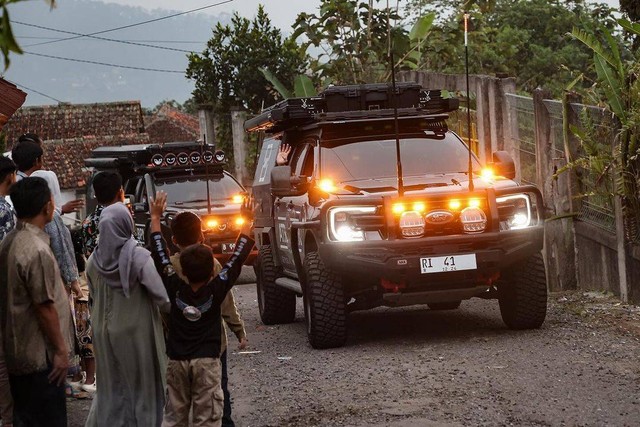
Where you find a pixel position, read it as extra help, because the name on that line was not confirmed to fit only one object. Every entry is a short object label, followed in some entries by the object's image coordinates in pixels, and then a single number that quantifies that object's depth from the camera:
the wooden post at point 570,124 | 15.45
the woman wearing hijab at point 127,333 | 7.51
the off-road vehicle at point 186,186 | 19.91
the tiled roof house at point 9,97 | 13.91
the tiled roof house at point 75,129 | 55.56
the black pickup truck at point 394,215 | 11.76
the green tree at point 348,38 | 28.36
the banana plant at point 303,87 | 25.91
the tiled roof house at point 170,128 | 61.97
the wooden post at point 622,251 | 13.93
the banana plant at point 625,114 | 13.72
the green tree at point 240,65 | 36.91
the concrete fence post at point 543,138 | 16.56
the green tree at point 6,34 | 3.52
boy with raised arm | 7.47
